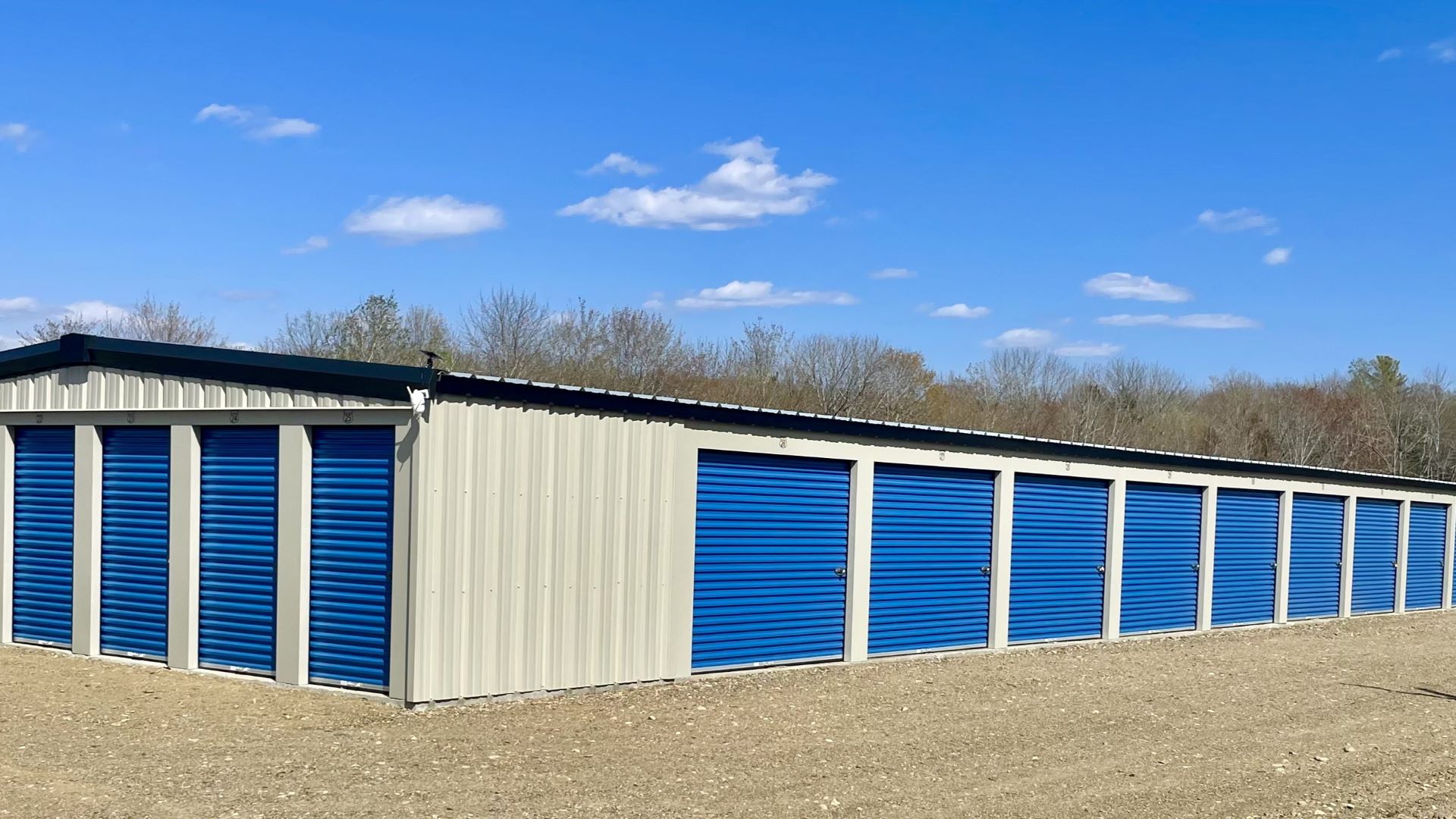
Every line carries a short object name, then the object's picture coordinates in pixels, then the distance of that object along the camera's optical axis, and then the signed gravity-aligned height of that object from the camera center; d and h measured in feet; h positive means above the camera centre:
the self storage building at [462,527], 36.50 -5.51
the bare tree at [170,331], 135.85 +3.05
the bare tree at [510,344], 131.44 +2.92
